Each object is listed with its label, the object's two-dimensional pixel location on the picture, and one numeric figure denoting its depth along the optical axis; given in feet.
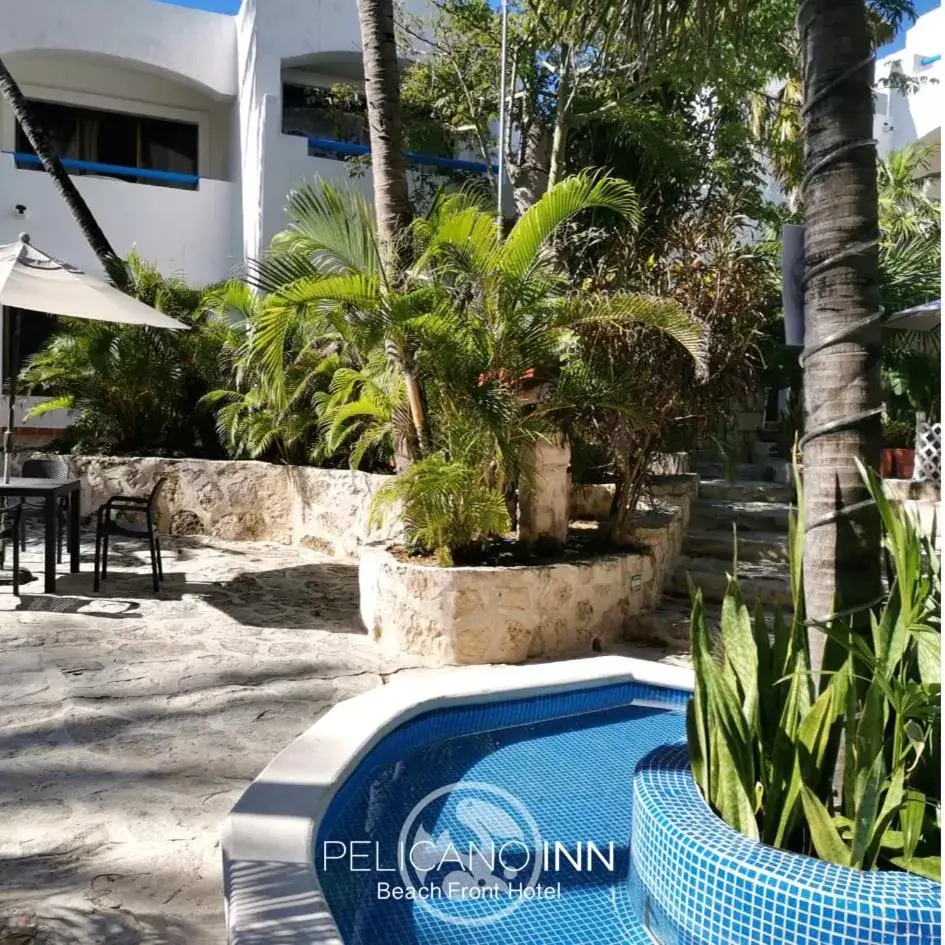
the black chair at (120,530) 23.61
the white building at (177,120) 44.19
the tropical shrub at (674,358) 21.25
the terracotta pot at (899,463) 37.60
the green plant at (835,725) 8.05
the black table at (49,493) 21.62
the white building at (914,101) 59.62
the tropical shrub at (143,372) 33.88
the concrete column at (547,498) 21.03
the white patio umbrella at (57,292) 21.18
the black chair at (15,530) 21.63
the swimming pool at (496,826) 9.67
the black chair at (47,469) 25.75
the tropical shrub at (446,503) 18.74
